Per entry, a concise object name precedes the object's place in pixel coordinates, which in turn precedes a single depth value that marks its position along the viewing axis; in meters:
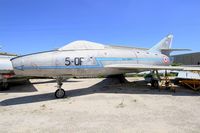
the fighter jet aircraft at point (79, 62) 7.84
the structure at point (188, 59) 36.02
